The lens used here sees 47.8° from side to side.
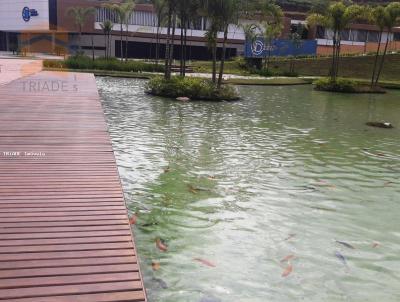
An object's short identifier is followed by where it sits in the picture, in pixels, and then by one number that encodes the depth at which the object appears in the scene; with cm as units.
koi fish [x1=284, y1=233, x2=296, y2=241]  673
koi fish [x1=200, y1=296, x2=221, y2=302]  502
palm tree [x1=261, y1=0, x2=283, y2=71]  4072
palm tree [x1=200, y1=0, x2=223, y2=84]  2333
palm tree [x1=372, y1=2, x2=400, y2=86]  3291
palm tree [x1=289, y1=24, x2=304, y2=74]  5319
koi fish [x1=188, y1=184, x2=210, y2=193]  873
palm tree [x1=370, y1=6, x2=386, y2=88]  3334
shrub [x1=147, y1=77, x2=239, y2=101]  2356
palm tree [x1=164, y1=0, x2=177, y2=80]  2472
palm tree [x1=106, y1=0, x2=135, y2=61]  4448
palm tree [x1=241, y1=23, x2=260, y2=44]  4341
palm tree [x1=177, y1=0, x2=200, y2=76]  2425
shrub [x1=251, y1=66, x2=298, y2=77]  4481
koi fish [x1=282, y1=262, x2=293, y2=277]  569
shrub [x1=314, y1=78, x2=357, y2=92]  3272
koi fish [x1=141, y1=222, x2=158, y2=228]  701
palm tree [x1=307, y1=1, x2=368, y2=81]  3284
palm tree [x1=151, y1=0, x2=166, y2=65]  3173
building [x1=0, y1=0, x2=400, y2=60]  6525
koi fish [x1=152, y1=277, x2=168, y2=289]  528
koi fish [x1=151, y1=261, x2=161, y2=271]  569
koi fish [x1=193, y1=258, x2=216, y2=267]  582
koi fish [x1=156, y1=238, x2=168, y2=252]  625
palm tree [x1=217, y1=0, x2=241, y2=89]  2309
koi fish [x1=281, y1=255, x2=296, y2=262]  607
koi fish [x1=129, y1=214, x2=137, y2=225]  711
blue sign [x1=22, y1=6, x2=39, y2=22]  6619
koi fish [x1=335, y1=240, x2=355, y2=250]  659
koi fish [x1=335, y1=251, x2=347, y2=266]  612
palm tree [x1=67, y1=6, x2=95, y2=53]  5425
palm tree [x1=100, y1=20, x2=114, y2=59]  4716
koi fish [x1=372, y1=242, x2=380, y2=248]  669
